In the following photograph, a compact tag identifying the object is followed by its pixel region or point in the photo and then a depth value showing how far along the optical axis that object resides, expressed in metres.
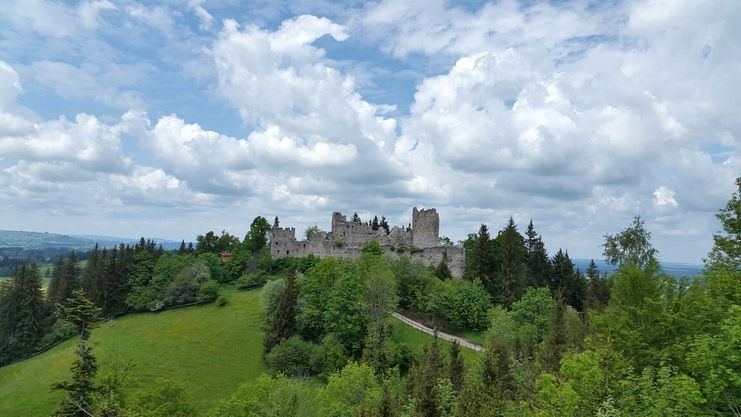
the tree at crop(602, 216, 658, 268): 50.97
